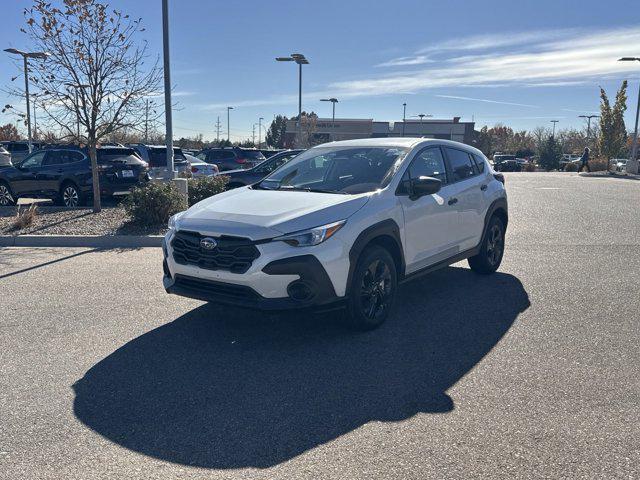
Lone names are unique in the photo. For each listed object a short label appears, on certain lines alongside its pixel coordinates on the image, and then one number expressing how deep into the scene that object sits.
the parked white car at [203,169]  19.47
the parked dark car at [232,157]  23.28
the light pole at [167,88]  11.60
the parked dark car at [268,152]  30.92
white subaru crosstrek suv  4.41
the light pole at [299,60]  23.95
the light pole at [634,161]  35.78
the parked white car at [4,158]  25.05
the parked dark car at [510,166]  53.91
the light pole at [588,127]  76.56
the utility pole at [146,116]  12.45
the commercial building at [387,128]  77.35
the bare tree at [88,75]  11.38
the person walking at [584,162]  41.02
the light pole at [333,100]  44.94
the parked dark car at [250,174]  13.54
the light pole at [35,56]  11.52
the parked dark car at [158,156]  17.16
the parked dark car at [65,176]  13.95
